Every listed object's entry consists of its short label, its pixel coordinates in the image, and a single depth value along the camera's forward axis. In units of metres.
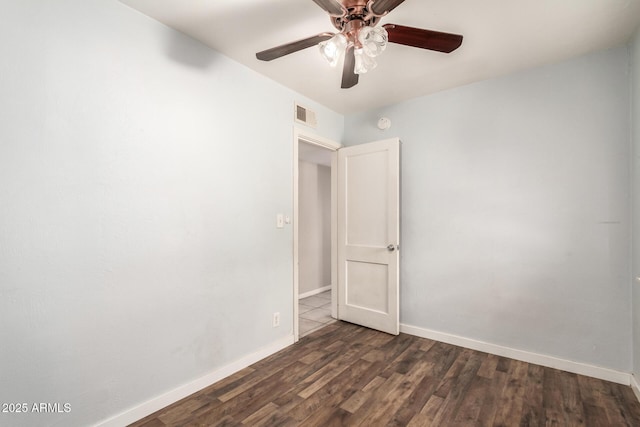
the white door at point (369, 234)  2.95
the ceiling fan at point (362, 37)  1.32
